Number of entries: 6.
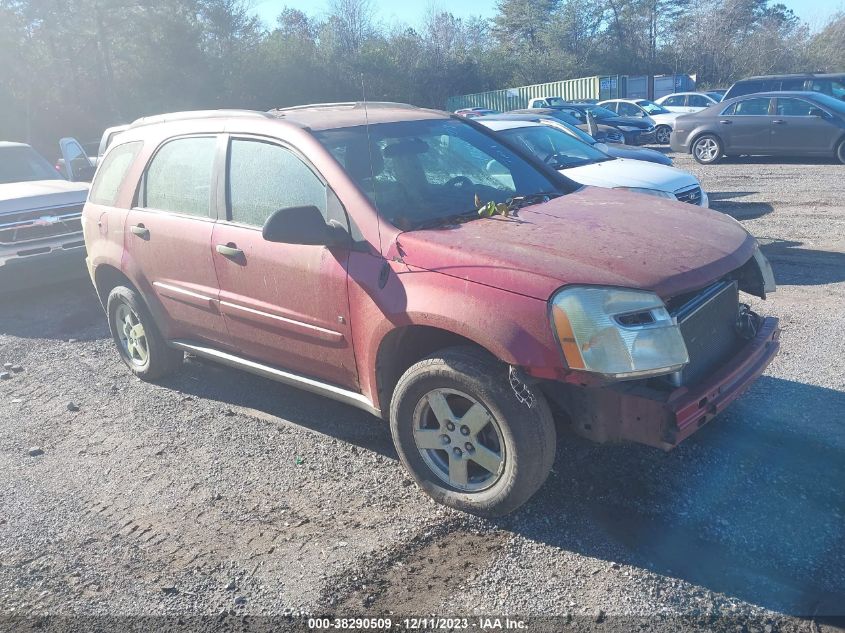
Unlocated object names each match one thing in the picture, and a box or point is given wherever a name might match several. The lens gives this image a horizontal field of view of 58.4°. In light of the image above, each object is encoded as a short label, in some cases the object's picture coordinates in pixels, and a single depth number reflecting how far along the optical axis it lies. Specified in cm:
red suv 323
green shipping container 3866
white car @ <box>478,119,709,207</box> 819
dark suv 1798
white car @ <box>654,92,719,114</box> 2620
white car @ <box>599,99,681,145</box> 2328
